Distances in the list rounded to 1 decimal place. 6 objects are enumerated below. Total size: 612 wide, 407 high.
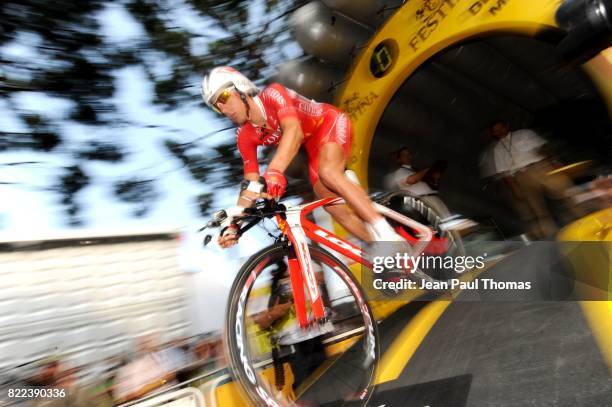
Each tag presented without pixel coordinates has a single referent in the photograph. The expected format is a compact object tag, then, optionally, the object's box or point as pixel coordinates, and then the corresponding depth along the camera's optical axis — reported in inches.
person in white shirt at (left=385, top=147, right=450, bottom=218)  140.1
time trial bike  77.1
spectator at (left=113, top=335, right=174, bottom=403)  101.1
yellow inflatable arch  99.2
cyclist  89.9
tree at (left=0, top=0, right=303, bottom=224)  164.4
